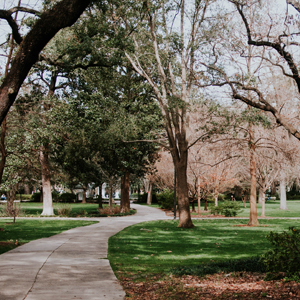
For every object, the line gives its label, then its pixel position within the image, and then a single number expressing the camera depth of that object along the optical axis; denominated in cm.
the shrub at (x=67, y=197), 5688
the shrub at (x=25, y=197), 6351
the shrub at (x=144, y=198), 6047
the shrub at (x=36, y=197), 6121
